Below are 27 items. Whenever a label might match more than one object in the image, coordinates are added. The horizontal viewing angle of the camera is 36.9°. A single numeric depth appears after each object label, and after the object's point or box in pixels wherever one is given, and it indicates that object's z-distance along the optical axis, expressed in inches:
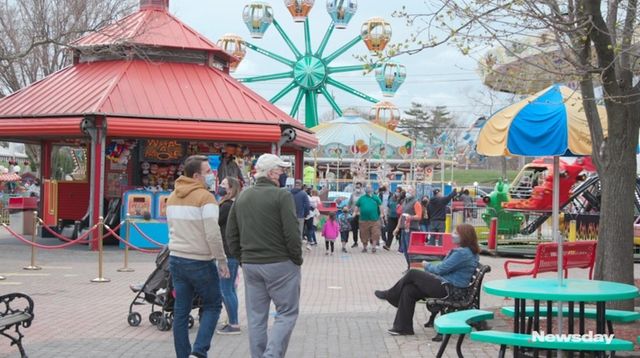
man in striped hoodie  332.2
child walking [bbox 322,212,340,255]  928.9
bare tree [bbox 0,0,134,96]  1199.9
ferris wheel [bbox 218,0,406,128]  1696.6
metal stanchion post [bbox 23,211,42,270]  695.1
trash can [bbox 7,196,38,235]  1066.1
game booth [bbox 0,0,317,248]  869.8
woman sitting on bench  409.7
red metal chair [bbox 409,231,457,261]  595.5
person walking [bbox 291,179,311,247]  869.7
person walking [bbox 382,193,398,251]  1015.0
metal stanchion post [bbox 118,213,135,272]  694.7
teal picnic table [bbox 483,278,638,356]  295.0
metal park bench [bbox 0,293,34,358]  339.0
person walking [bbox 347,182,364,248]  1019.9
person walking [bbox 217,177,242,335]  410.9
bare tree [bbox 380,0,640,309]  389.7
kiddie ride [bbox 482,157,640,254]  911.7
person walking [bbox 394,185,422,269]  818.2
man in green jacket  313.3
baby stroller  430.0
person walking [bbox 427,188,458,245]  895.7
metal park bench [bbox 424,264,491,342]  407.2
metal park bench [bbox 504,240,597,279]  513.7
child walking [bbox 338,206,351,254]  1012.9
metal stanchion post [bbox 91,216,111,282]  621.2
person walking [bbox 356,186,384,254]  958.4
